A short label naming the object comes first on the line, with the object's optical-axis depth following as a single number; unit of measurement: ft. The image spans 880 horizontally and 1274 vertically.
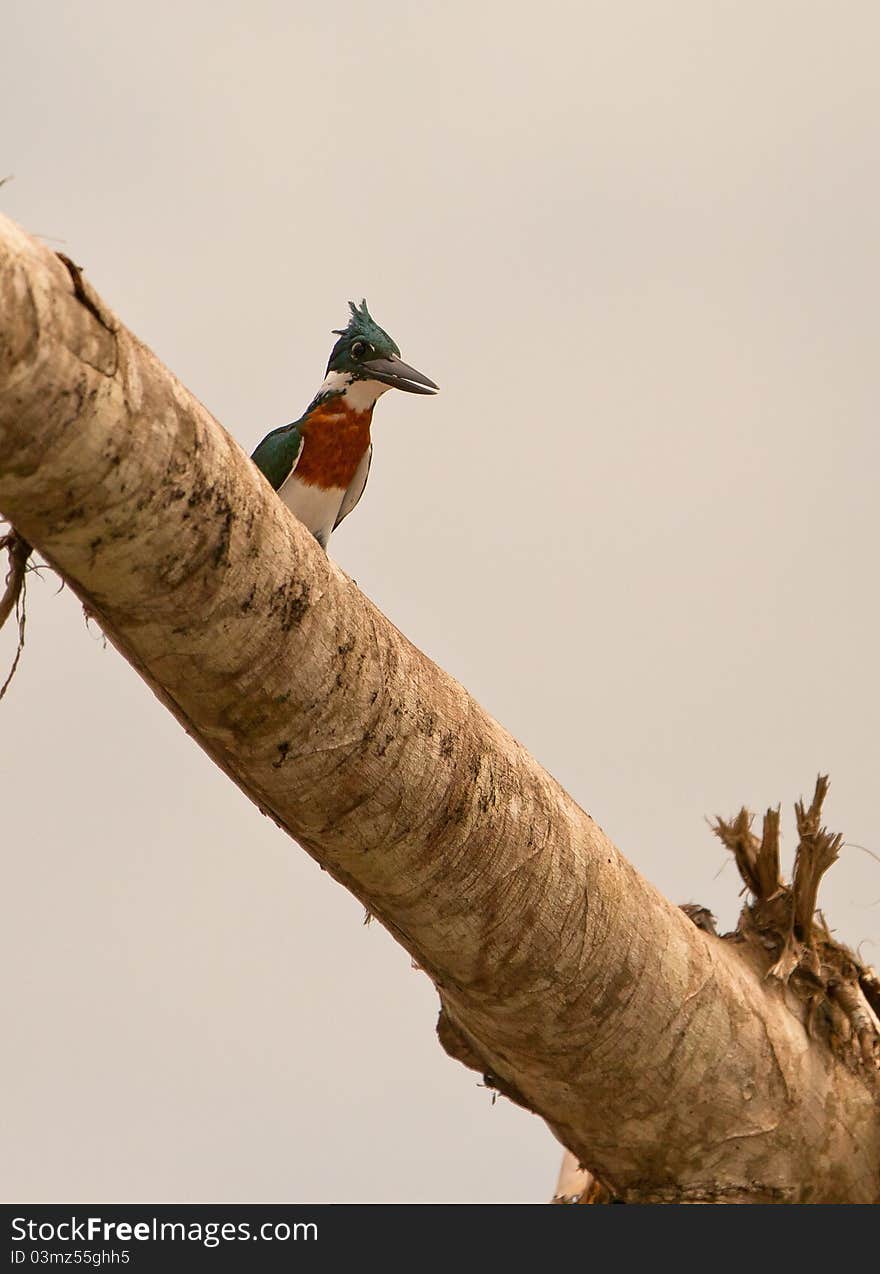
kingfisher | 44.96
